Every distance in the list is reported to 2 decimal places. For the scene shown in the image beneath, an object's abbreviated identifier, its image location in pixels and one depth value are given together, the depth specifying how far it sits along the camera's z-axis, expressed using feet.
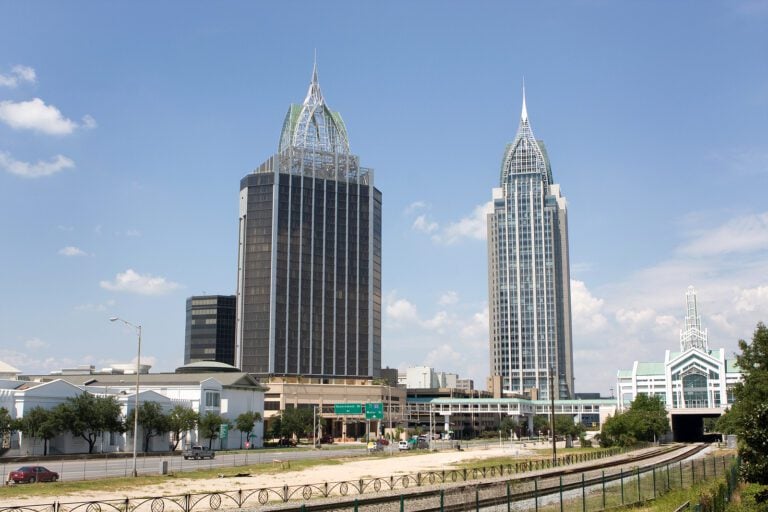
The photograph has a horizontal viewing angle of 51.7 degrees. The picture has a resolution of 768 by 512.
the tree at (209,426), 412.57
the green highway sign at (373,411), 461.78
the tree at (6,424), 311.27
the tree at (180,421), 391.86
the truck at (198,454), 321.32
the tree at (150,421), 371.56
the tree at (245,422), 465.88
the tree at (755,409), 103.86
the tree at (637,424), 426.51
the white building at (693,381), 574.56
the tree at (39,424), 318.86
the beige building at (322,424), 641.81
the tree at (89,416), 328.90
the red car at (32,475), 197.06
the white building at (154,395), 334.03
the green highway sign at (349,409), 499.92
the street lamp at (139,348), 212.43
